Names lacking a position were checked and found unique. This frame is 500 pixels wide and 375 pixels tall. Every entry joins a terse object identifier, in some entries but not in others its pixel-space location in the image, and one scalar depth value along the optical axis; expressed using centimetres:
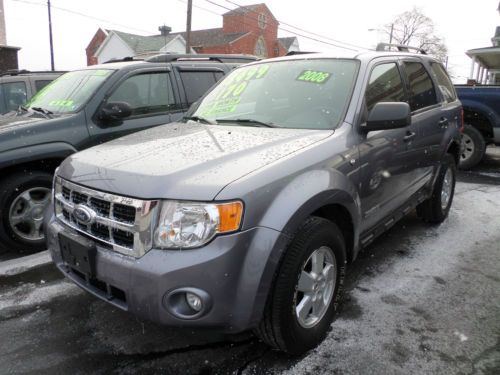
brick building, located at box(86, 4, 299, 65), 4491
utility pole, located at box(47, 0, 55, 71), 2791
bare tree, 6251
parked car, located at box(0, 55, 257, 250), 387
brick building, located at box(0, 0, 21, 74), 1835
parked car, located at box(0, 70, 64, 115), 741
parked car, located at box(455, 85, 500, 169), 728
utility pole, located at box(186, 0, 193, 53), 2303
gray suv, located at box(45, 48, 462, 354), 197
